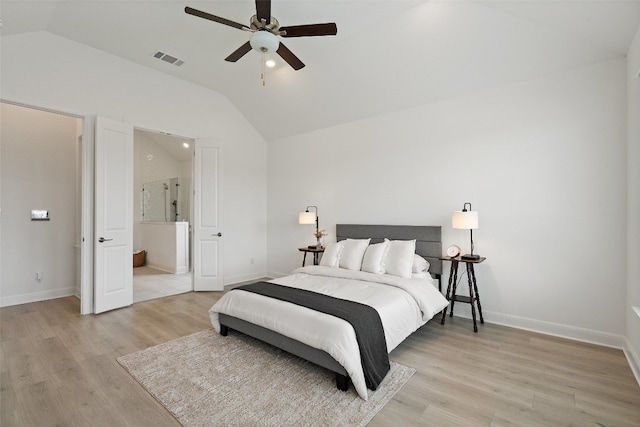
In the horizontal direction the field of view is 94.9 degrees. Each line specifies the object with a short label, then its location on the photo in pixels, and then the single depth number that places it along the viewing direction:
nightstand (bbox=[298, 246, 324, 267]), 5.15
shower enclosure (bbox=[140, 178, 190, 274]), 6.80
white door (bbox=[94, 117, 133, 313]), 4.03
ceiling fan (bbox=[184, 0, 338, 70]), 2.52
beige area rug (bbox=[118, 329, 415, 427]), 1.96
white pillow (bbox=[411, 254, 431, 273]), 3.85
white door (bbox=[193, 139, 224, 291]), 5.18
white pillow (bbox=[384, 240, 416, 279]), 3.61
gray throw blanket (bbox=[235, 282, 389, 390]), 2.24
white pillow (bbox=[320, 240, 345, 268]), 4.20
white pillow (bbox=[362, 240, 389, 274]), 3.77
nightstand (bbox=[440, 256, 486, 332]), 3.49
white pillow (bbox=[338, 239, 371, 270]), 3.97
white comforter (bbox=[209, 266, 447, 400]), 2.20
